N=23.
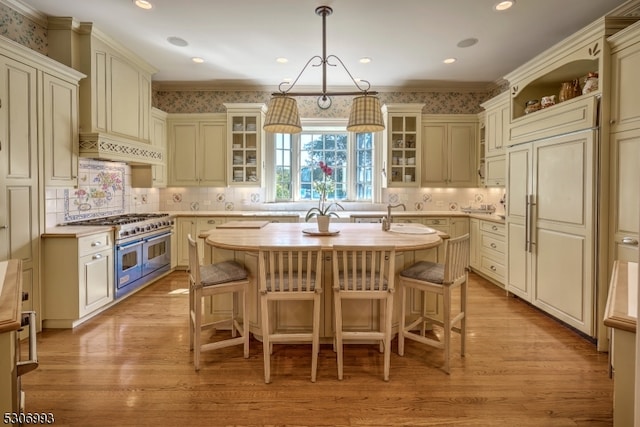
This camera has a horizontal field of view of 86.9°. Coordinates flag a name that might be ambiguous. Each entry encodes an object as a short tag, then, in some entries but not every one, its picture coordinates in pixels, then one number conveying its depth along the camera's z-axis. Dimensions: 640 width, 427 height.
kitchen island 2.41
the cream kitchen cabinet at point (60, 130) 2.96
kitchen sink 2.88
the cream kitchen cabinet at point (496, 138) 4.42
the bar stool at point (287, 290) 2.15
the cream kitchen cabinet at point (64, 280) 2.97
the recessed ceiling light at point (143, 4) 2.98
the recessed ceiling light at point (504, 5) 2.99
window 5.63
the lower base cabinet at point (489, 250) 4.17
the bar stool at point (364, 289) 2.16
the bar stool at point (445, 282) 2.27
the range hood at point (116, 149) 3.36
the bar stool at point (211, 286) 2.29
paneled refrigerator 2.69
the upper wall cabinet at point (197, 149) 5.25
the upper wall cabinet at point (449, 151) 5.28
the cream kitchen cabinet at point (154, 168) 4.79
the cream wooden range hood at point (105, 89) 3.33
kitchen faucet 3.00
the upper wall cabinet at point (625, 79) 2.34
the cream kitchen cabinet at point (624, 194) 2.36
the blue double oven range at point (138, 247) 3.55
